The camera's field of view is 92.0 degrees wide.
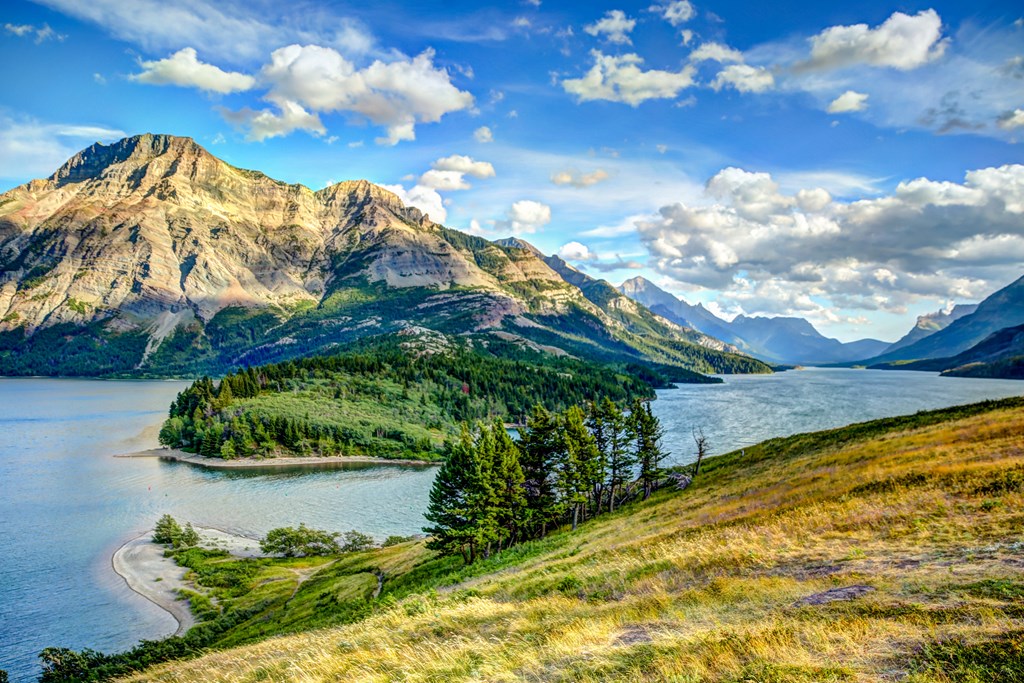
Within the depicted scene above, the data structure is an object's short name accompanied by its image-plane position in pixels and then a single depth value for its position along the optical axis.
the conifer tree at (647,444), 77.19
